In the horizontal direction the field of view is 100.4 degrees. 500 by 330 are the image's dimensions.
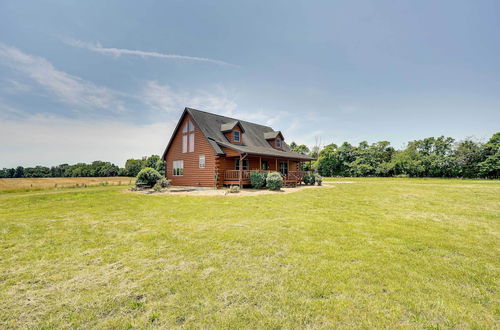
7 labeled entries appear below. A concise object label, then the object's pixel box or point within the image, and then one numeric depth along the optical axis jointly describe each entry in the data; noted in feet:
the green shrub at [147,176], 62.80
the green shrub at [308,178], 75.31
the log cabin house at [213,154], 60.90
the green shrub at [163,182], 61.27
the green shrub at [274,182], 54.29
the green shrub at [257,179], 58.03
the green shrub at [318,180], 74.59
